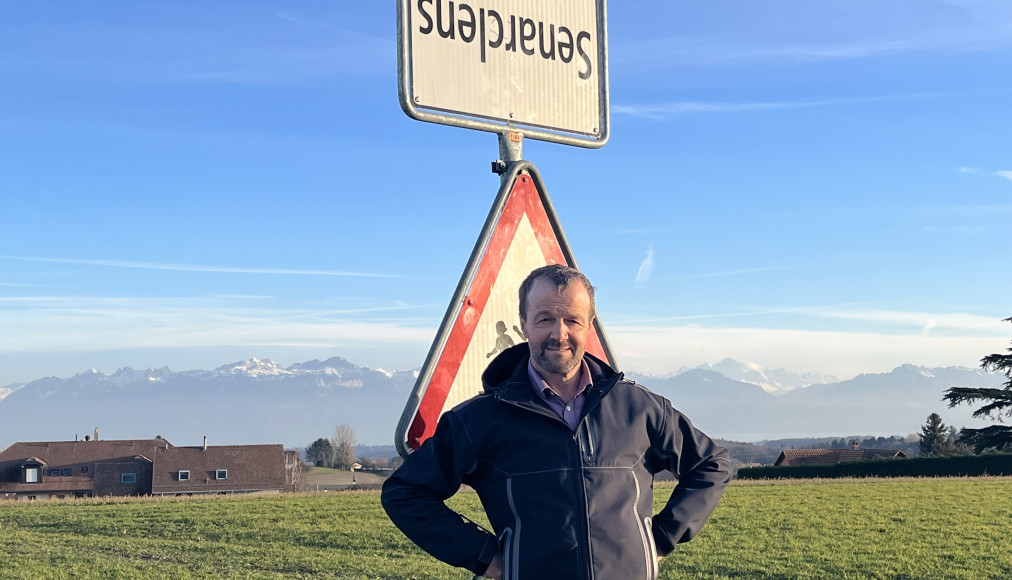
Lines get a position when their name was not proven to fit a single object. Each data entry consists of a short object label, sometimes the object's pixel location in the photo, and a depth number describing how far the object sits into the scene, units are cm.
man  301
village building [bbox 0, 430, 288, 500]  8369
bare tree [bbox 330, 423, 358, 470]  18088
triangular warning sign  348
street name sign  380
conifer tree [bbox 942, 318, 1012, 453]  4831
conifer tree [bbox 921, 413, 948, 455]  7650
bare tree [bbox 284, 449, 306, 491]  10368
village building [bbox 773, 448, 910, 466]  7956
